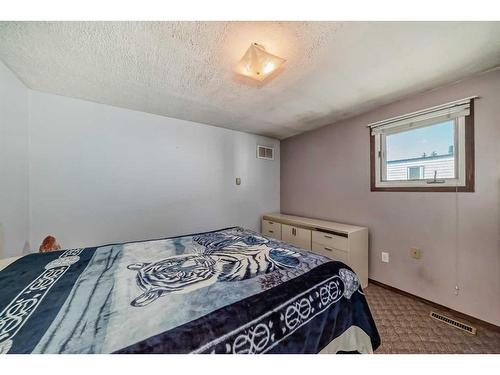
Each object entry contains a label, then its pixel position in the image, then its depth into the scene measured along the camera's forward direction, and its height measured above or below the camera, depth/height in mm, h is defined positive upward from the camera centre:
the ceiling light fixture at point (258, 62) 1247 +913
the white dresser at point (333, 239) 2098 -678
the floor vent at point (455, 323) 1486 -1184
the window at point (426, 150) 1646 +382
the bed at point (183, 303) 637 -519
